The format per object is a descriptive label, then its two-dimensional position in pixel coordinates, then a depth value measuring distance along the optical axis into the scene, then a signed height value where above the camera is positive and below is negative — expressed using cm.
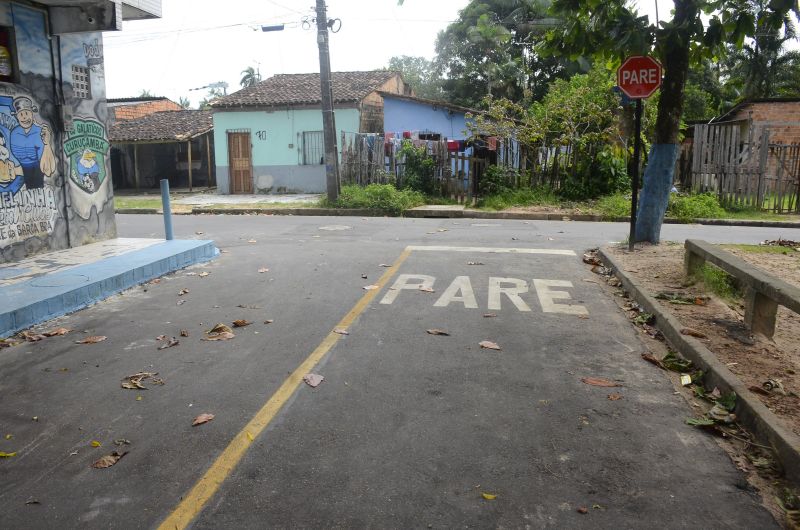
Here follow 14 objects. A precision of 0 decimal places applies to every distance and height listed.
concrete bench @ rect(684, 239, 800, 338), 500 -104
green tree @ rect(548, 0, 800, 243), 755 +168
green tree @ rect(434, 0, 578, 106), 3694 +717
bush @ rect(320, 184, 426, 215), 1831 -82
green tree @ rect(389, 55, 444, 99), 5272 +958
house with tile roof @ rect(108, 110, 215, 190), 3162 +78
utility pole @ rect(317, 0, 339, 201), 1830 +184
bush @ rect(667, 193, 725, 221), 1670 -107
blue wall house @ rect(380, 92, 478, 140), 2758 +248
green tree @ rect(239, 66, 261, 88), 6769 +1017
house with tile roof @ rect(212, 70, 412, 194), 2512 +165
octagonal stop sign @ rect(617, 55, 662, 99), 937 +135
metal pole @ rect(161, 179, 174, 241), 1034 -60
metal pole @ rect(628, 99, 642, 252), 962 -10
